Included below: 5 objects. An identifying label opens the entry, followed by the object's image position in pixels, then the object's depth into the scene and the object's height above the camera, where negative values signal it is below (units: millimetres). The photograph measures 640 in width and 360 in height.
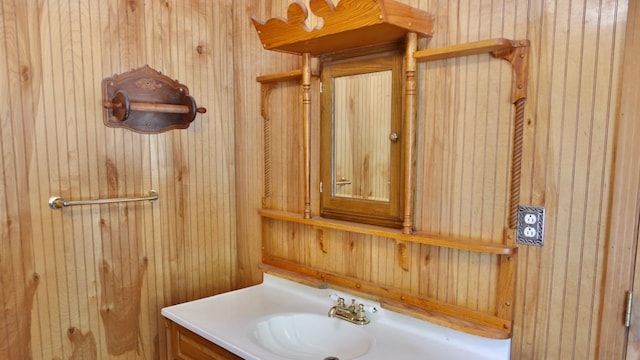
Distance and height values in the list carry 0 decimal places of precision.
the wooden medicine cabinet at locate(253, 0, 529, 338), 1289 +54
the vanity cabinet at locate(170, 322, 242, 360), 1512 -770
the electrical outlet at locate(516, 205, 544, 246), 1237 -244
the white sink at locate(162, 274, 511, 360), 1373 -682
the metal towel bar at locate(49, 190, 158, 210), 1688 -253
